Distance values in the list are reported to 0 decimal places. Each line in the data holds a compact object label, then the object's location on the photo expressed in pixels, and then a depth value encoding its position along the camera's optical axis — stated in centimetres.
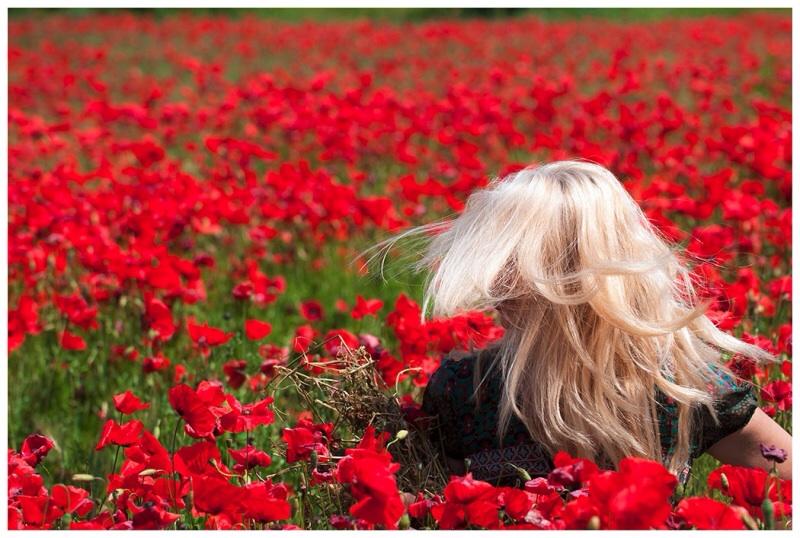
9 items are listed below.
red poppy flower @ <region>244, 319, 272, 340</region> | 449
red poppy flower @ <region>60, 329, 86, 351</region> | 493
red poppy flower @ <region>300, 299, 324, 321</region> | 511
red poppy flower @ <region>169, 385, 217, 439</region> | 397
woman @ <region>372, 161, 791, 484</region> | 404
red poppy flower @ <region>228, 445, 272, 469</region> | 394
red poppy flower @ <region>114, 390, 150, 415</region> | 408
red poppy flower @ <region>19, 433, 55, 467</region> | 401
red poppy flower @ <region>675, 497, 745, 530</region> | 362
